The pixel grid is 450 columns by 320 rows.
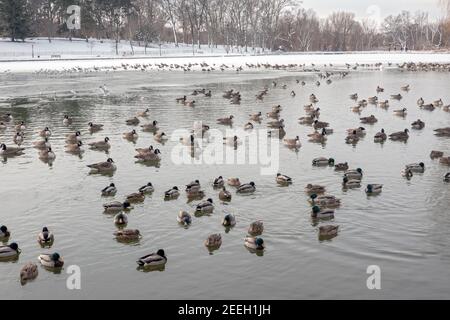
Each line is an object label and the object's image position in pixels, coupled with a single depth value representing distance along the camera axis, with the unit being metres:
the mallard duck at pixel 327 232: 18.30
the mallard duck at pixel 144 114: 43.59
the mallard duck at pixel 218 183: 23.81
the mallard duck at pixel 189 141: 32.84
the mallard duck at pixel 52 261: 16.05
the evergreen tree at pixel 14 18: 129.88
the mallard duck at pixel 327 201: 21.00
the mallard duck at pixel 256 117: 41.06
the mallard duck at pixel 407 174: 25.11
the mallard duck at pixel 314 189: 22.78
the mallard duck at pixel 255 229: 18.36
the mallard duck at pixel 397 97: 51.39
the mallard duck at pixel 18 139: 34.16
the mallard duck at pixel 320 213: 19.77
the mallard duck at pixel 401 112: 42.44
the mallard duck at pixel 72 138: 33.62
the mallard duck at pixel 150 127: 38.12
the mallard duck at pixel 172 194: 22.58
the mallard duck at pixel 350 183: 23.78
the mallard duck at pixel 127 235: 18.14
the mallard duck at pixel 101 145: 32.44
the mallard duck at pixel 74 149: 31.77
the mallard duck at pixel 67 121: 41.38
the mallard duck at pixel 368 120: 39.00
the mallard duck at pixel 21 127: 38.44
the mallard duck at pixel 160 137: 34.53
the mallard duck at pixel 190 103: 49.09
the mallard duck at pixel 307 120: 39.28
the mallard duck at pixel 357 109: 44.12
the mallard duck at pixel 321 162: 27.41
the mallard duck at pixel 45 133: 36.56
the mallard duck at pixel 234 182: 23.98
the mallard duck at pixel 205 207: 20.61
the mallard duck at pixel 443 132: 34.37
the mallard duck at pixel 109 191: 23.09
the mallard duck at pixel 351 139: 33.03
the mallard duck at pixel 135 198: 22.12
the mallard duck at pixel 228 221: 19.23
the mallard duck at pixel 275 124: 38.25
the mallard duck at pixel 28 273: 15.38
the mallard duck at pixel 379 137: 33.38
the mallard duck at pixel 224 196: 22.36
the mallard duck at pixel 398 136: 33.41
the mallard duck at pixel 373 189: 22.55
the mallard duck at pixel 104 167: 26.97
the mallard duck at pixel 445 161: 27.25
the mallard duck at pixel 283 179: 24.17
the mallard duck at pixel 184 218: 19.56
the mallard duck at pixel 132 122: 40.31
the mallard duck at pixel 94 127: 37.97
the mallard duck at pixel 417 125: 36.69
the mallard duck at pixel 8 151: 31.14
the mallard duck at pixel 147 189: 22.99
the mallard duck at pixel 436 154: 28.56
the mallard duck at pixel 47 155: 29.78
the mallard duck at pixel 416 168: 25.84
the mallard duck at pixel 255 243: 17.17
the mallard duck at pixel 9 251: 16.88
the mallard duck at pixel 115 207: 20.95
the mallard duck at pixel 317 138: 33.56
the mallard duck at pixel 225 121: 40.06
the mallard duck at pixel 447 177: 24.44
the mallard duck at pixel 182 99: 51.15
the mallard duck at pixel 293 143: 31.94
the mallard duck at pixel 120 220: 19.45
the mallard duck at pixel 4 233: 18.50
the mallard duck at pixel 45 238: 17.81
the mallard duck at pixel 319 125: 36.88
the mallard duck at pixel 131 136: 35.31
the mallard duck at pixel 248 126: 37.38
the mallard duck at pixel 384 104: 47.03
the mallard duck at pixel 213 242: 17.61
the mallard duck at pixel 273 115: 41.81
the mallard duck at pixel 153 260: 16.03
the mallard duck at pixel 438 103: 46.09
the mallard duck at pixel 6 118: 43.00
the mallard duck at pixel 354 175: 24.52
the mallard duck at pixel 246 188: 23.00
